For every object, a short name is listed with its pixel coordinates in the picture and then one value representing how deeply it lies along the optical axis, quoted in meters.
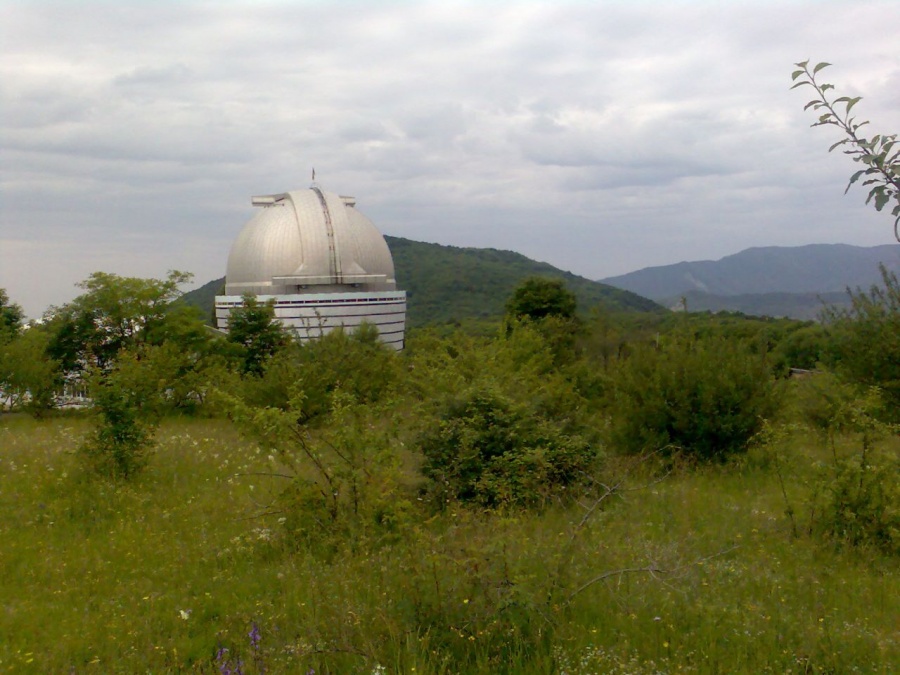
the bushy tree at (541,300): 32.22
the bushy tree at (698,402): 9.43
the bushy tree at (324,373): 13.98
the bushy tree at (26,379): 17.34
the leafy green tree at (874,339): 10.29
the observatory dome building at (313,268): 40.22
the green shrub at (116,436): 8.14
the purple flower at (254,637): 4.18
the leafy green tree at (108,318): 22.72
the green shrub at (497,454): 7.20
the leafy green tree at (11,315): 25.63
